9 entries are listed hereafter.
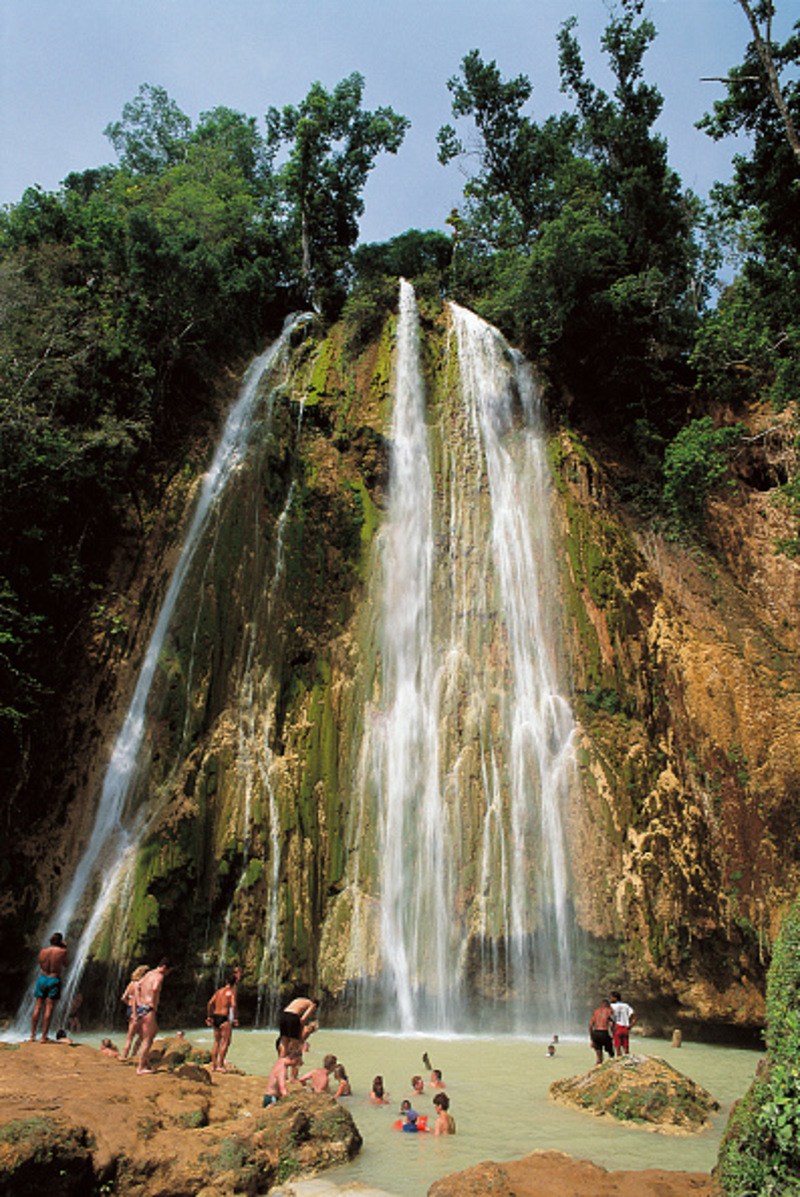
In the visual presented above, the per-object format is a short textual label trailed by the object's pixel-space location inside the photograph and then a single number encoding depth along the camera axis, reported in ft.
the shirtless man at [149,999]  24.23
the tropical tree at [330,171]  89.40
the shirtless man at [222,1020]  26.22
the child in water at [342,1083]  24.52
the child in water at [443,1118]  21.30
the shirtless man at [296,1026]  22.85
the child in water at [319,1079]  23.24
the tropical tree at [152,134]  110.42
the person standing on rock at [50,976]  26.58
